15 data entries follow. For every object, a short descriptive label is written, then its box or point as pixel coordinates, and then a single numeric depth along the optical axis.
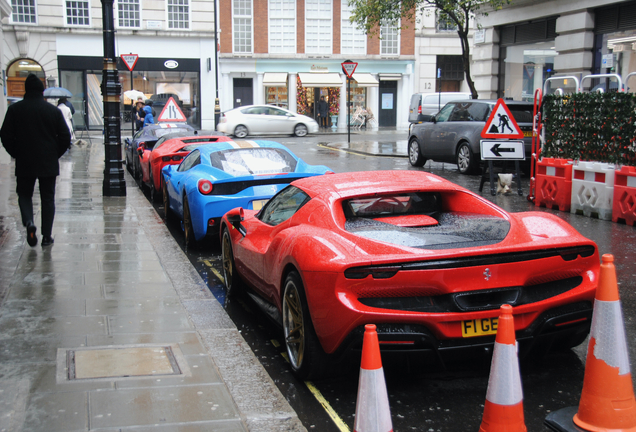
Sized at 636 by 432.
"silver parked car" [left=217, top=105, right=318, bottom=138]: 31.95
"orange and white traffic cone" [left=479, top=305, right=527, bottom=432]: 3.12
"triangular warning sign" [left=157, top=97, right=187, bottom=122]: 20.27
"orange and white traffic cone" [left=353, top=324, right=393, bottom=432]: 2.90
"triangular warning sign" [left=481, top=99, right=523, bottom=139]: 12.81
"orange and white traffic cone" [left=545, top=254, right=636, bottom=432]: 3.20
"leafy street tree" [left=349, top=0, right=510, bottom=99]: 22.44
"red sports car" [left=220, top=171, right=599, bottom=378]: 3.80
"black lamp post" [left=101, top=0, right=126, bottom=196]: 12.48
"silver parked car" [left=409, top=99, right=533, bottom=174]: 15.37
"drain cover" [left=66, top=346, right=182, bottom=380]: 4.20
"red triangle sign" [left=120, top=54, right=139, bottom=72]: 24.50
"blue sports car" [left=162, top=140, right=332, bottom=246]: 7.97
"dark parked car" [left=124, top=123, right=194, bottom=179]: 15.72
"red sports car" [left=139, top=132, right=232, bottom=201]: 12.00
